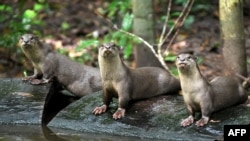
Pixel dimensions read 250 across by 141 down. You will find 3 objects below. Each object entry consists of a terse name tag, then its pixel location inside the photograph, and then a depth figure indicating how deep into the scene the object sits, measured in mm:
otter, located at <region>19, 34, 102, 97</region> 14836
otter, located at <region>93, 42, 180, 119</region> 12398
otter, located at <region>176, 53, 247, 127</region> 11324
